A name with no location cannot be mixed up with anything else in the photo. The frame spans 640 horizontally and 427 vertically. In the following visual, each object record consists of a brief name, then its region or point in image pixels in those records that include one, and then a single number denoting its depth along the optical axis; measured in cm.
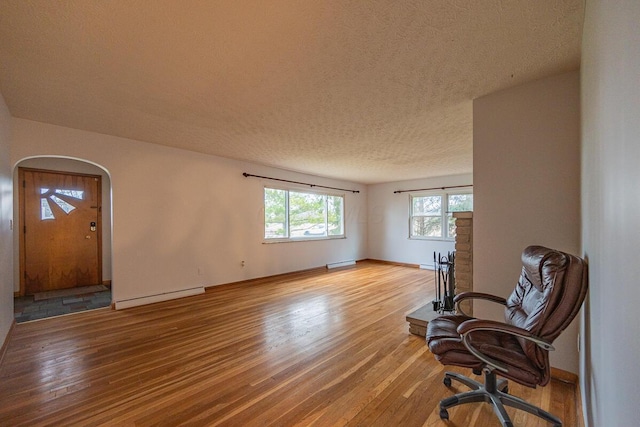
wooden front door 439
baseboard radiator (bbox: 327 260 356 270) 687
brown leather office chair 137
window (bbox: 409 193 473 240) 643
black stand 311
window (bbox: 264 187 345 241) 578
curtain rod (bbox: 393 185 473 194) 634
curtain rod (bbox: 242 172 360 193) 521
